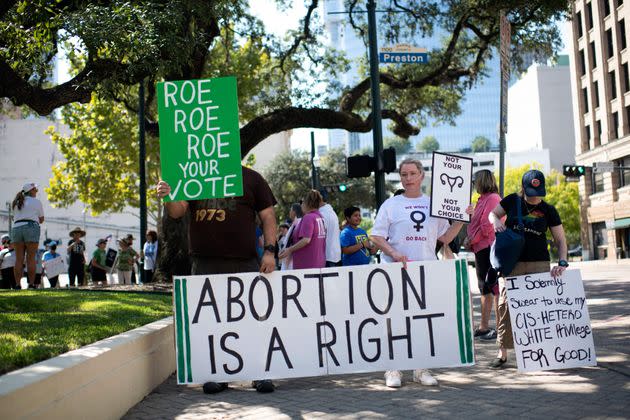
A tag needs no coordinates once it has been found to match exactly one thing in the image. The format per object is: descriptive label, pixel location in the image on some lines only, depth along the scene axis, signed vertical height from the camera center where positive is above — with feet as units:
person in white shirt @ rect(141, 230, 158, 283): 59.06 +0.75
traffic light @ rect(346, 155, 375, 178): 41.98 +5.01
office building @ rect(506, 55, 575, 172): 305.32 +58.39
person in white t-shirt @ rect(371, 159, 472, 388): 19.85 +0.63
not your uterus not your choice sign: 20.30 +1.78
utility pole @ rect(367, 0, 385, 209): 42.19 +8.98
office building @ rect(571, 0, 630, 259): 148.66 +26.92
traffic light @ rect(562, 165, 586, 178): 111.83 +10.91
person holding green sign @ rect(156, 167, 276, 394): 19.97 +0.77
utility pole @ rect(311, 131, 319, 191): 84.53 +10.10
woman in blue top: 31.63 +0.48
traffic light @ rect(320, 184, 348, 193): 73.51 +7.22
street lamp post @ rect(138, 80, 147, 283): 66.65 +6.09
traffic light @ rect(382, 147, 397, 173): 42.07 +5.23
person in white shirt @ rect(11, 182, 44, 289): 39.04 +2.54
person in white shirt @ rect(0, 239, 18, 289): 54.49 +0.09
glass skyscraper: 650.43 +106.86
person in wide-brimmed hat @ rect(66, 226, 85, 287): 59.26 +0.51
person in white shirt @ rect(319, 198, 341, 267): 29.78 +0.69
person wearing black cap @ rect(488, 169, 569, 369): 20.92 +0.30
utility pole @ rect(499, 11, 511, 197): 27.73 +6.45
